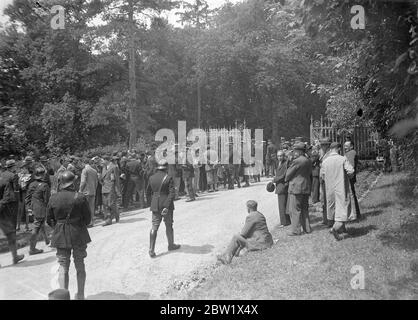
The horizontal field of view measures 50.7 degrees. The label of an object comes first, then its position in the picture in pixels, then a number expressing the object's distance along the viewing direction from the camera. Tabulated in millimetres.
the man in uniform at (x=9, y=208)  9359
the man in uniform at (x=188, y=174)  15211
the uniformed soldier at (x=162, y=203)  9180
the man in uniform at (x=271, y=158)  20375
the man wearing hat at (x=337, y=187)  8547
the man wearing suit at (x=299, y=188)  9578
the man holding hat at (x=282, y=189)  10570
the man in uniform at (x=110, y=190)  12547
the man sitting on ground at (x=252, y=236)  8719
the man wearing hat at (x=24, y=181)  12819
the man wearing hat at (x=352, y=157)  10167
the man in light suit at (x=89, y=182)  12086
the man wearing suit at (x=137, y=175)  14781
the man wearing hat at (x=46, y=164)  14288
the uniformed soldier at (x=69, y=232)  6734
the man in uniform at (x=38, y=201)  10047
